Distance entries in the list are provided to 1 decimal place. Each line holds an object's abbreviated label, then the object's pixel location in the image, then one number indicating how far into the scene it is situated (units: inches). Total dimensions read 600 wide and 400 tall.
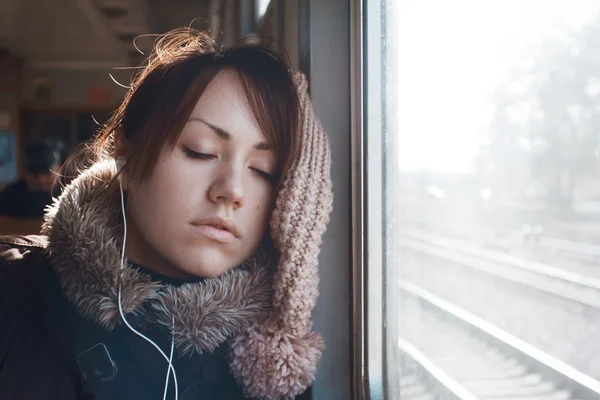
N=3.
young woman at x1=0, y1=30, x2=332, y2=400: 39.8
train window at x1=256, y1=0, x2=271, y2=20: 49.8
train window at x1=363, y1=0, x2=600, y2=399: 33.1
